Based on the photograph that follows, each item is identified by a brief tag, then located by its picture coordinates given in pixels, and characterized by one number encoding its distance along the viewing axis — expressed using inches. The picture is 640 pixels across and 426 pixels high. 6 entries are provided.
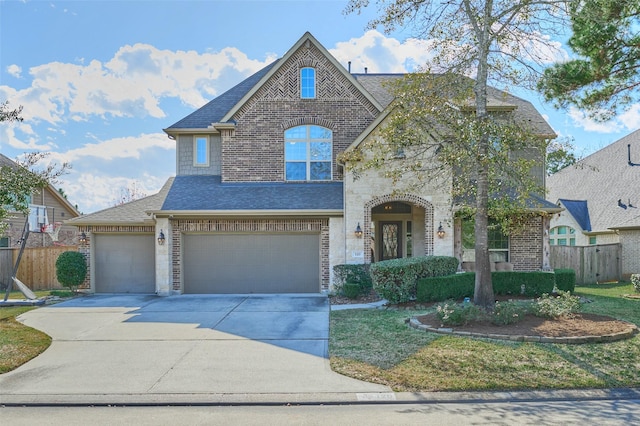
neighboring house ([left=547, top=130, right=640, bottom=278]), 733.3
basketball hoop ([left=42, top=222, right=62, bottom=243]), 966.7
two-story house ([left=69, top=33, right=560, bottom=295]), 573.9
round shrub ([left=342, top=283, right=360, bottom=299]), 517.7
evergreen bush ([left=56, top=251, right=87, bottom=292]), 594.9
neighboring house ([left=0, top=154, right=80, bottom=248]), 892.6
